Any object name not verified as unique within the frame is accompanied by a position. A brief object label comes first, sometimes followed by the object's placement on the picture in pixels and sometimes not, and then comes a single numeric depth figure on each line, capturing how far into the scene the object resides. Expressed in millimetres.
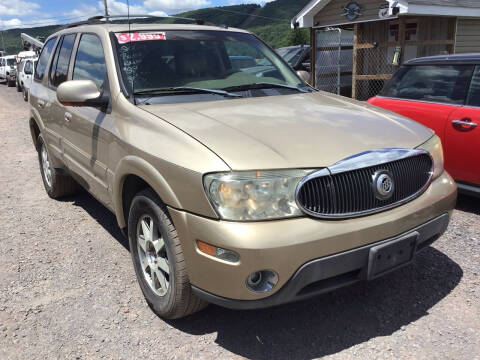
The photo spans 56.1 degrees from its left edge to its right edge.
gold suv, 2264
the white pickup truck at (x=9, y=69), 27875
